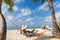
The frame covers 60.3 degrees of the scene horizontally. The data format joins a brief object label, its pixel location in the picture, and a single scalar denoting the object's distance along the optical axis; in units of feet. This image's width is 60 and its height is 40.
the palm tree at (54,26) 5.74
